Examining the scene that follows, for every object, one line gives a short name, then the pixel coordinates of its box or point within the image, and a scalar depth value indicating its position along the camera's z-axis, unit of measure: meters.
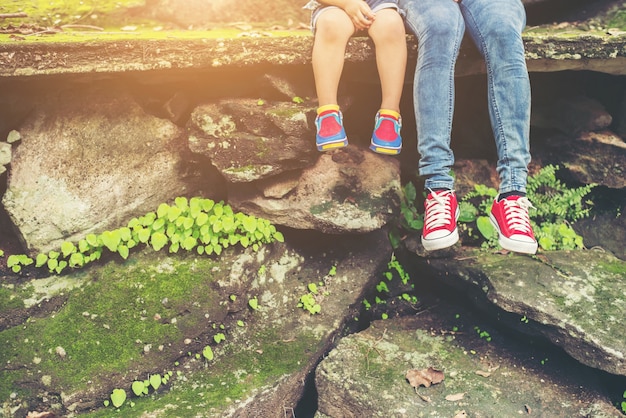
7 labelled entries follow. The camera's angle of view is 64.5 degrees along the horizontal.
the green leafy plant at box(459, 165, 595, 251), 4.25
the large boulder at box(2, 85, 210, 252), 3.70
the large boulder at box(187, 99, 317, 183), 3.72
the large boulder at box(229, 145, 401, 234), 3.86
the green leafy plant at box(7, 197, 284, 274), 3.62
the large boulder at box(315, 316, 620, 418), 3.23
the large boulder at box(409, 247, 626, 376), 3.29
